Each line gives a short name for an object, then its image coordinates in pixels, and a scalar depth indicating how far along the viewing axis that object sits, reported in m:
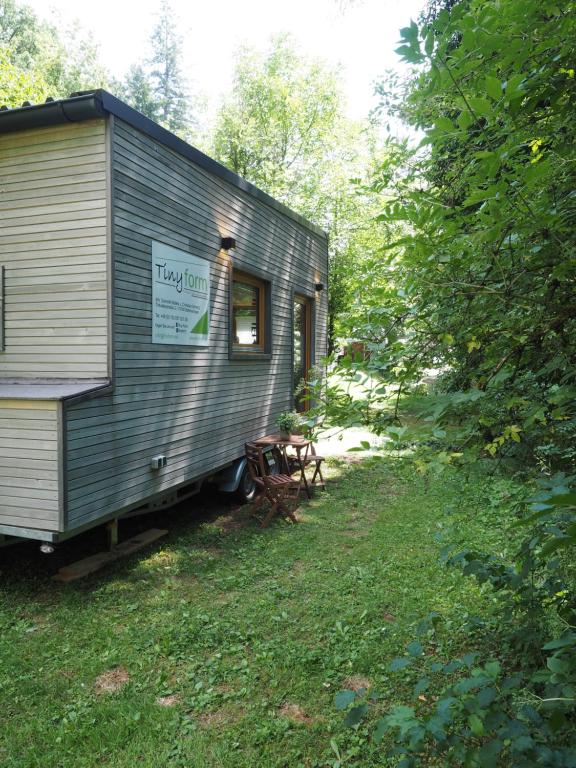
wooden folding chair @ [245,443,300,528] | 5.32
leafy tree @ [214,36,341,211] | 19.53
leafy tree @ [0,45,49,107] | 10.91
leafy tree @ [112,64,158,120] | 24.94
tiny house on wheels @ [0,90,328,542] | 3.37
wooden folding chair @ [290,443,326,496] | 6.22
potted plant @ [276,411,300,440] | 6.36
